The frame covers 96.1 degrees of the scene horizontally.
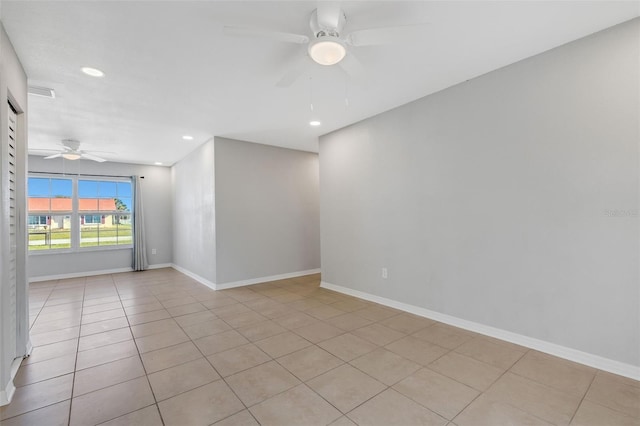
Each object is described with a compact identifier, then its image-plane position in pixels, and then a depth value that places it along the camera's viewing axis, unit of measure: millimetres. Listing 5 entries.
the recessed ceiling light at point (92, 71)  2549
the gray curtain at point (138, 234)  6559
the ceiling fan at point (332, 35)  1696
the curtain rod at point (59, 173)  5834
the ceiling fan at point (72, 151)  4715
